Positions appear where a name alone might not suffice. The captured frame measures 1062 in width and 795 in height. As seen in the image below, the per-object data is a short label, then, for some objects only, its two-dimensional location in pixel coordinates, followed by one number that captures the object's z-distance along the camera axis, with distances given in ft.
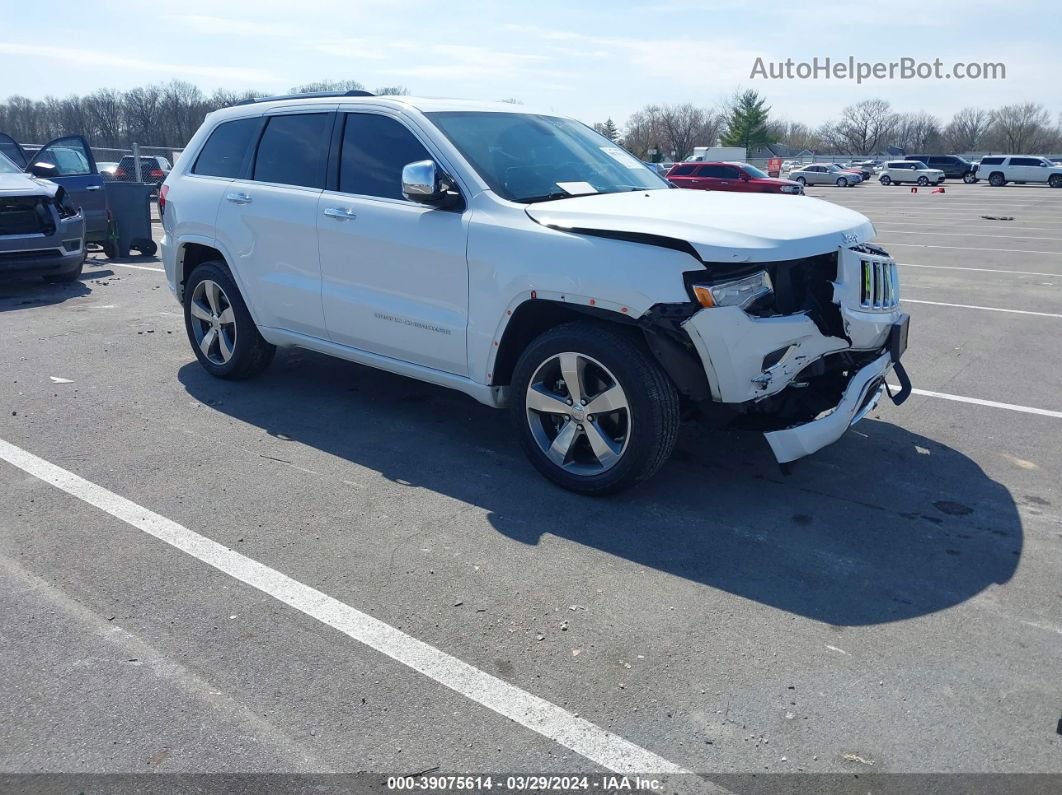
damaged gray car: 32.81
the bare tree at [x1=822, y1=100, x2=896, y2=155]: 355.36
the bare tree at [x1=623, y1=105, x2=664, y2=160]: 274.36
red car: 96.68
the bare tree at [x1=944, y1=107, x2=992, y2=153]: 336.49
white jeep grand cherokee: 13.75
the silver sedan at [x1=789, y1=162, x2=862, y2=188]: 177.27
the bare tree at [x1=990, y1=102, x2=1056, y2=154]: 312.29
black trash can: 44.65
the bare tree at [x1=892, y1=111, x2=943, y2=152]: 351.46
